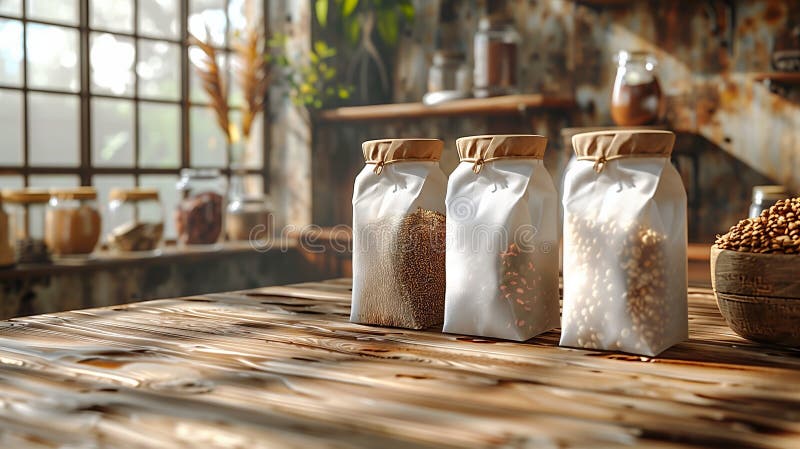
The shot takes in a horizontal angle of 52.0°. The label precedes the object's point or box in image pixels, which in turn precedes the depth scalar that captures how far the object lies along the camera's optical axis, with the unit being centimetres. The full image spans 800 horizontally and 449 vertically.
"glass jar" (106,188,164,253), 262
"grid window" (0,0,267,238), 266
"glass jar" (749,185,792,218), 175
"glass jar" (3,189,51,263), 236
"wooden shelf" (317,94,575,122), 285
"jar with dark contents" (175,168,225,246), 288
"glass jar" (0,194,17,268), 221
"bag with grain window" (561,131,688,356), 78
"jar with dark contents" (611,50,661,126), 265
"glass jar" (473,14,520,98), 296
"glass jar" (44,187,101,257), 244
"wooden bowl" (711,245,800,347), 79
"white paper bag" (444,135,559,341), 86
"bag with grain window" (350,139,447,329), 93
